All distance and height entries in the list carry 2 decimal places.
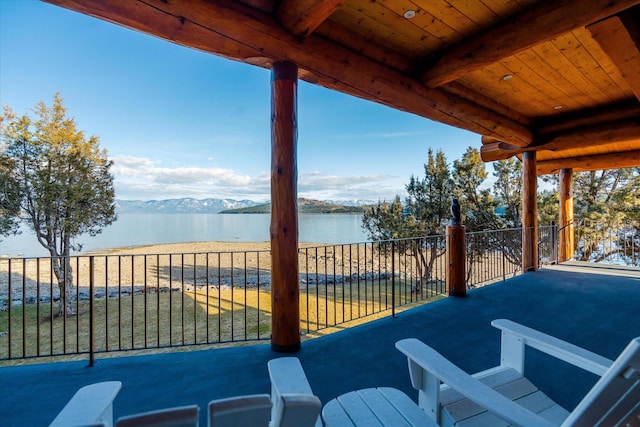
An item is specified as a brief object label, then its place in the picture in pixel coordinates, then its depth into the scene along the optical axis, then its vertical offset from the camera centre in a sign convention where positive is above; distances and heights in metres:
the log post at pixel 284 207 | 2.41 +0.07
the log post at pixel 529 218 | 5.37 -0.08
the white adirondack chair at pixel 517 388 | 0.79 -0.61
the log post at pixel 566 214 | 6.73 -0.02
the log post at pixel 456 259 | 3.95 -0.62
